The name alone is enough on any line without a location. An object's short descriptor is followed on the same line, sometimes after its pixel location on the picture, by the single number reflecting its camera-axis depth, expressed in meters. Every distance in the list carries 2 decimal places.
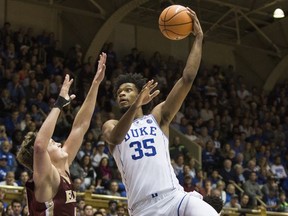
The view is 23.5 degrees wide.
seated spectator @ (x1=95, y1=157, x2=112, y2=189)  14.33
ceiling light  19.59
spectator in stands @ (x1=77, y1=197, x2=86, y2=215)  12.10
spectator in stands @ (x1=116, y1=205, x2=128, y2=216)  12.66
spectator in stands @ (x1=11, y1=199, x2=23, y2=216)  11.23
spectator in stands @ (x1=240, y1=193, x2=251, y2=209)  15.99
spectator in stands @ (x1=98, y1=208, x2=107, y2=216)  12.03
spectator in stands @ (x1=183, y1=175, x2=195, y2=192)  14.41
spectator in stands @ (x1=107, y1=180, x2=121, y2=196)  14.00
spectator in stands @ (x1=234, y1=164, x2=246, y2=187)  17.09
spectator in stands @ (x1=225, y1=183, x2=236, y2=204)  15.83
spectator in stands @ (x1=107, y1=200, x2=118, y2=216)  13.00
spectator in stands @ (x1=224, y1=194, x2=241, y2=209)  15.40
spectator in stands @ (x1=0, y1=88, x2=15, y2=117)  14.99
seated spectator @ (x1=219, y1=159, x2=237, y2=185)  17.09
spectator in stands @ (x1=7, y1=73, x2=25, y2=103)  15.56
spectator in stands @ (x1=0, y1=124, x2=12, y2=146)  13.39
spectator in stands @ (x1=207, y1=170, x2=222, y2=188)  16.44
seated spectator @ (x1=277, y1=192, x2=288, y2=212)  16.73
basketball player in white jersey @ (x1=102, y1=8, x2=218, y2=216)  5.72
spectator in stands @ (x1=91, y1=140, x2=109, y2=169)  14.69
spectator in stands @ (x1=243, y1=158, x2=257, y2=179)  17.58
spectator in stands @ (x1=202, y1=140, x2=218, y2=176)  17.88
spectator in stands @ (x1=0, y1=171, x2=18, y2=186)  12.42
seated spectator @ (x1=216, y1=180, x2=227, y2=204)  15.42
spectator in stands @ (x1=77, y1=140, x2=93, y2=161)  14.46
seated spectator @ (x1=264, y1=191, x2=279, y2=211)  16.83
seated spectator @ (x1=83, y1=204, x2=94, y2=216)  11.72
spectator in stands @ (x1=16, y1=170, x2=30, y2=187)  12.54
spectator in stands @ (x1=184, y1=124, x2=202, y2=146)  18.52
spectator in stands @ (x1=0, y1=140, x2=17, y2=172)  13.09
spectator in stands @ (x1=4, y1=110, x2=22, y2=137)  14.43
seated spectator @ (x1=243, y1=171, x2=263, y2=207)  16.65
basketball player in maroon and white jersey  5.13
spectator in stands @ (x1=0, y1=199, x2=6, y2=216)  10.89
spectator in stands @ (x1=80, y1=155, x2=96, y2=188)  13.95
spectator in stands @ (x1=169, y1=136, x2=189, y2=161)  16.69
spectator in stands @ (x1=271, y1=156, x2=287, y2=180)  18.95
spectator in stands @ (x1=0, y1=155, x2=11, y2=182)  12.86
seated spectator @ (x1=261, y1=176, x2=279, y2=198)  17.34
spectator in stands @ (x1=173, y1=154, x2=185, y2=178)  15.48
